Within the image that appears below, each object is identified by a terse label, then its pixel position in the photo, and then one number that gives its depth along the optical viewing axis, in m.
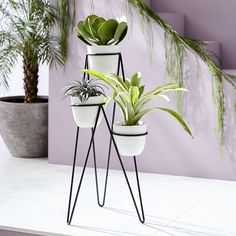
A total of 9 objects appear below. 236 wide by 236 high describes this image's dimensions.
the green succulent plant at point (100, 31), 3.27
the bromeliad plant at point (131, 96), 3.20
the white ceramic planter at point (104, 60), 3.36
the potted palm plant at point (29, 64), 4.55
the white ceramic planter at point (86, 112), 3.29
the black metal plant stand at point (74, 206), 3.29
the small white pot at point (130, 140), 3.21
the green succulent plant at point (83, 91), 3.28
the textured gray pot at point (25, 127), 4.76
